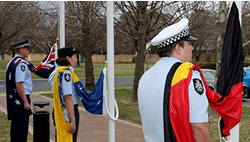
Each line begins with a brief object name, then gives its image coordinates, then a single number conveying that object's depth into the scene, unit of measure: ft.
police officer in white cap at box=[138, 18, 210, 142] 6.81
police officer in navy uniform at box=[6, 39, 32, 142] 15.67
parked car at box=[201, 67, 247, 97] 43.34
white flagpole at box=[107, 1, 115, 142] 13.62
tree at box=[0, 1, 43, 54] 47.55
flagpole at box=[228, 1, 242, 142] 10.50
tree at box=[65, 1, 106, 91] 44.47
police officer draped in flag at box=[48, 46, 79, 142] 12.62
